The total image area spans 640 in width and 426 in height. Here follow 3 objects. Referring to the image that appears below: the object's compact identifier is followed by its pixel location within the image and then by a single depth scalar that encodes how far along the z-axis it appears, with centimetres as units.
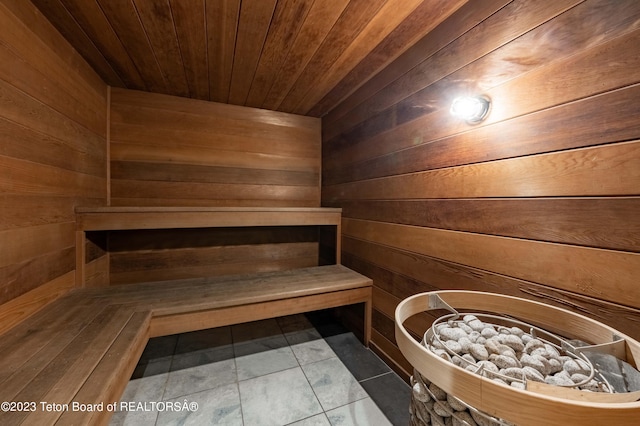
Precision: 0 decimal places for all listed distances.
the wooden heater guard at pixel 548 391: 42
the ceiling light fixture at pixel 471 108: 107
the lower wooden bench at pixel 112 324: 74
